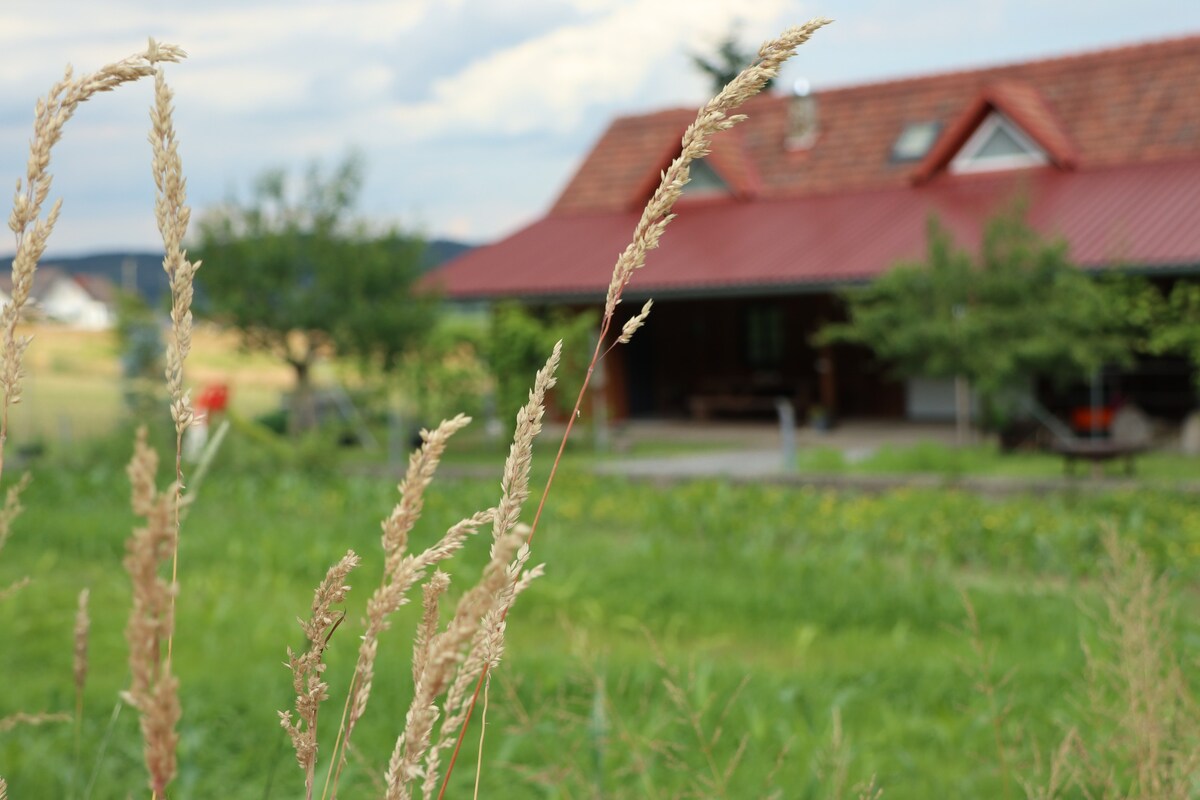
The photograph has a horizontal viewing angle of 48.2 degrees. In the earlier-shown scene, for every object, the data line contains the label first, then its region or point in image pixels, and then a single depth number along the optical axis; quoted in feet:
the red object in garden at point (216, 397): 57.31
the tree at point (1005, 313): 55.72
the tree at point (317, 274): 68.08
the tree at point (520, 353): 66.23
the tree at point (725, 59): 127.03
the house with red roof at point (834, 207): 67.72
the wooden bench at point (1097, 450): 45.55
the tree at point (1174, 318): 53.12
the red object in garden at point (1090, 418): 60.80
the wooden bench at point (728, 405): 75.56
